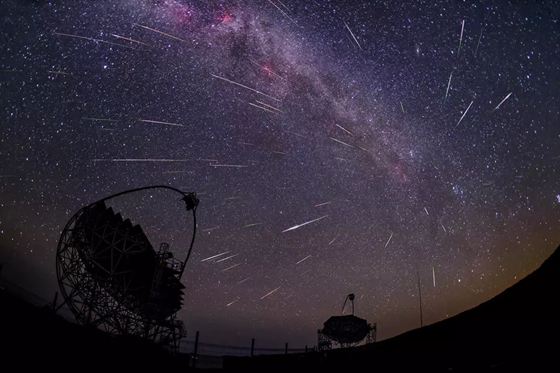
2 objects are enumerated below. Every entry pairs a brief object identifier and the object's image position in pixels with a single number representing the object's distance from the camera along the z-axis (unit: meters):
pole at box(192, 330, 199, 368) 24.35
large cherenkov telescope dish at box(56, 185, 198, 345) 23.50
